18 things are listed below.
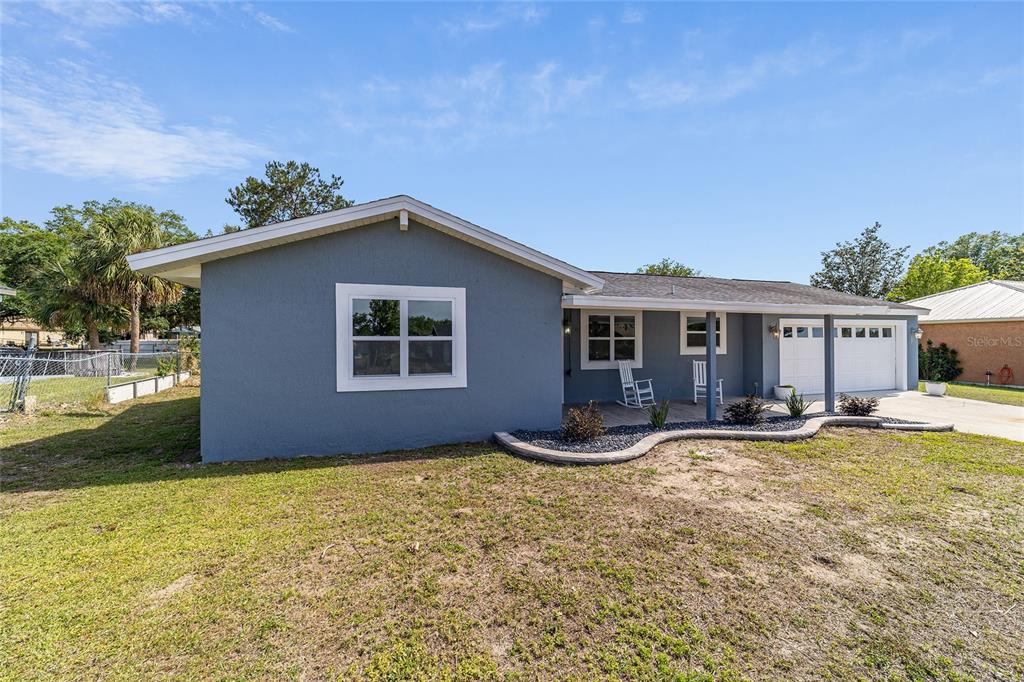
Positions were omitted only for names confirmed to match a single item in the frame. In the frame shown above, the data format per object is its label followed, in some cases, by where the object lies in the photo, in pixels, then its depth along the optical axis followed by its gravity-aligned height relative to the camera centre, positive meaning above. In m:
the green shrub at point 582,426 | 6.53 -1.27
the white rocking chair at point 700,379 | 10.25 -0.87
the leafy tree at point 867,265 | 36.78 +6.75
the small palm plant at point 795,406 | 8.13 -1.21
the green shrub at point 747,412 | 7.69 -1.24
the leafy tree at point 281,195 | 24.94 +9.04
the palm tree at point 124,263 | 18.05 +3.54
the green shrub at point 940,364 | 16.77 -0.88
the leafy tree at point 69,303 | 20.70 +2.31
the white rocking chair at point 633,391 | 9.77 -1.11
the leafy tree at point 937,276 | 28.78 +4.50
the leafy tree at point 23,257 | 29.42 +6.55
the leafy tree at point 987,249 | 42.40 +10.16
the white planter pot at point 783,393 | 10.63 -1.25
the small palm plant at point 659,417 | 7.36 -1.27
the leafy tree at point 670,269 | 49.50 +8.86
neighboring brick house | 15.39 +0.42
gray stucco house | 5.73 +0.25
